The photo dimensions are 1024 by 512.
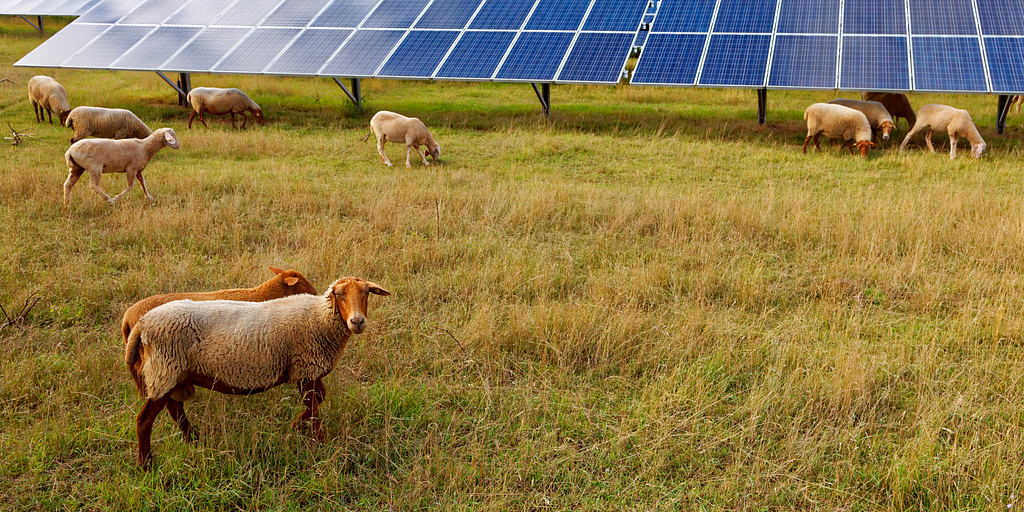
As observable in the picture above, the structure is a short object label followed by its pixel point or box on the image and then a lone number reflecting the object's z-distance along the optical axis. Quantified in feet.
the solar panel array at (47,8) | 88.53
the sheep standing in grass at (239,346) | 11.55
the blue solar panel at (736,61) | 45.34
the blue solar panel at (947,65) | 41.98
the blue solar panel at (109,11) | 63.31
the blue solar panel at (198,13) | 61.31
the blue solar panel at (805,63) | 44.21
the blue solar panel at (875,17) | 49.55
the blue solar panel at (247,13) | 60.54
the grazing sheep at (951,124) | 40.49
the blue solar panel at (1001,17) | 46.98
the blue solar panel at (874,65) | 43.09
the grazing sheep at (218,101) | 48.75
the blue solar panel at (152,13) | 62.23
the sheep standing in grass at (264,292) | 13.79
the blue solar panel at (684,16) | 53.57
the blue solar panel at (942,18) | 48.11
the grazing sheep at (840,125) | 41.19
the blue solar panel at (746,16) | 51.80
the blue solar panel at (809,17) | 50.67
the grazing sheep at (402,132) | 37.81
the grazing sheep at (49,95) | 48.49
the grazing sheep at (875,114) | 43.78
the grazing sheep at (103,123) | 41.04
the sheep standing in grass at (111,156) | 26.91
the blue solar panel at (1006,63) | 41.44
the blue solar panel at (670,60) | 46.39
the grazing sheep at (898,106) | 49.47
